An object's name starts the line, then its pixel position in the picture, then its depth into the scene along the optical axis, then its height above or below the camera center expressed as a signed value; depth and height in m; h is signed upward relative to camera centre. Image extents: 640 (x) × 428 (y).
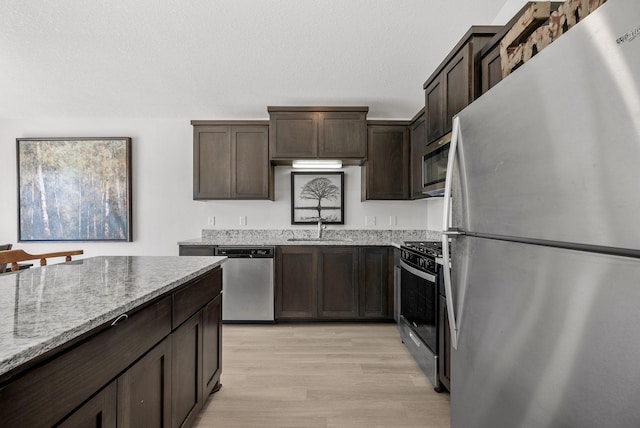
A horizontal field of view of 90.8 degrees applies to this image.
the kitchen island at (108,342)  0.74 -0.40
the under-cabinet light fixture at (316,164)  3.92 +0.65
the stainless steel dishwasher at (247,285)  3.57 -0.80
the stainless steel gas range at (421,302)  2.23 -0.71
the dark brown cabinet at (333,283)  3.62 -0.80
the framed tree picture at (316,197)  4.30 +0.23
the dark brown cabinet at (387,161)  3.94 +0.67
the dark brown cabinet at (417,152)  3.52 +0.73
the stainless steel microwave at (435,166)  2.42 +0.43
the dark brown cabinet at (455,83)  1.81 +0.86
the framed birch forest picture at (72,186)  4.20 +0.38
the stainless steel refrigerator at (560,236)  0.60 -0.05
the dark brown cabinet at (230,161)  3.93 +0.67
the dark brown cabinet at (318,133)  3.71 +0.96
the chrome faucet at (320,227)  4.20 -0.18
